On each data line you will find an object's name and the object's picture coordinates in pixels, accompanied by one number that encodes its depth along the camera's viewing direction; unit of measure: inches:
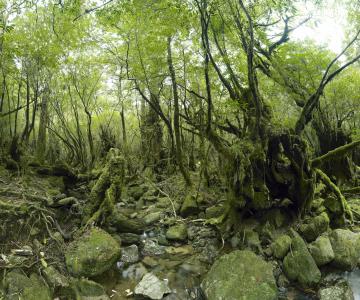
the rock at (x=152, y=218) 404.5
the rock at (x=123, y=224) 354.3
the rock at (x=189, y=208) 413.4
